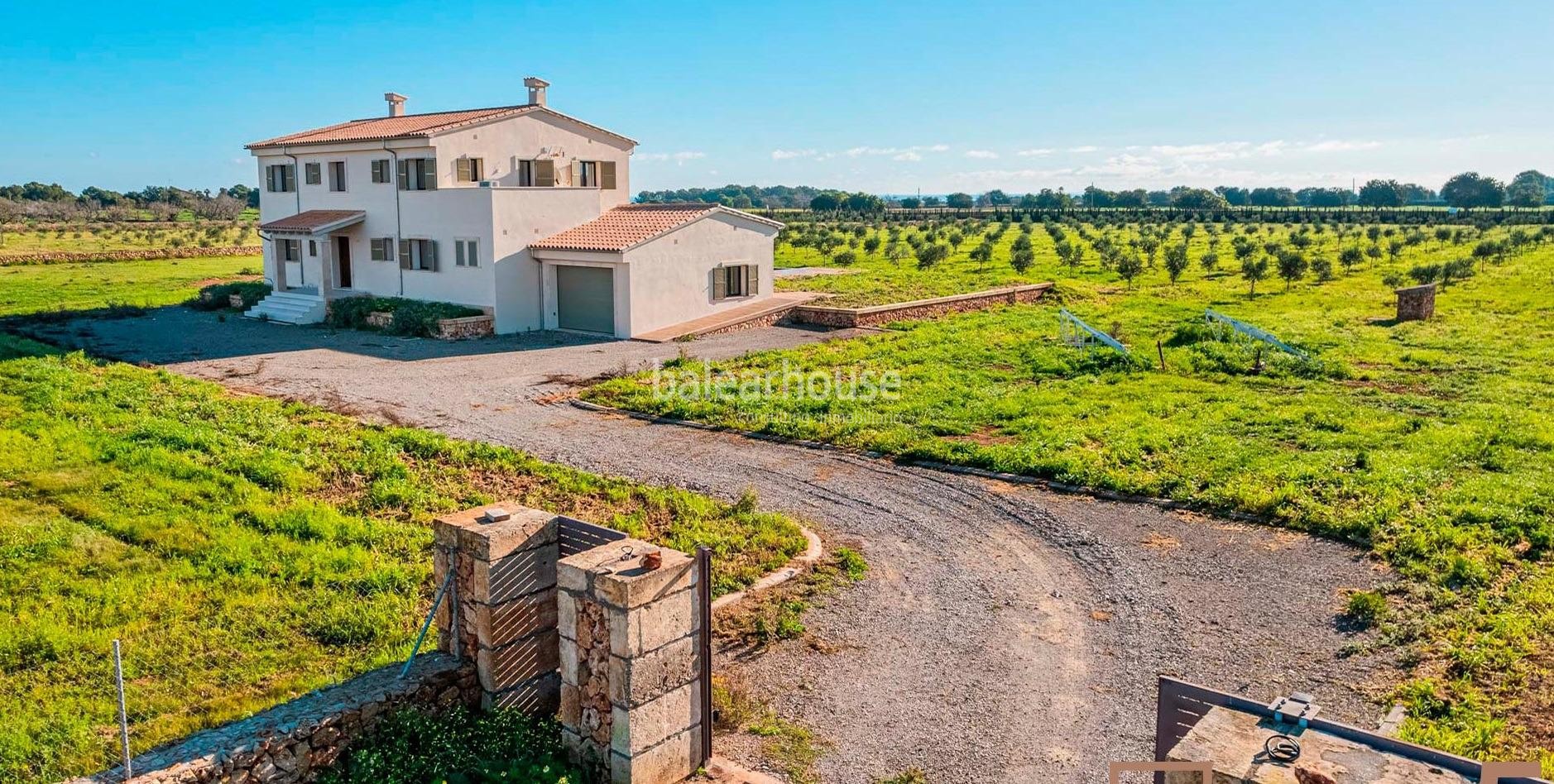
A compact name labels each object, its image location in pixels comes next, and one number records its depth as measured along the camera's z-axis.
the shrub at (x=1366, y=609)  9.78
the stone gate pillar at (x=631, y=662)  6.91
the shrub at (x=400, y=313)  28.31
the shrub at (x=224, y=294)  34.09
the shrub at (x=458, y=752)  7.12
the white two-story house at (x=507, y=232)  28.78
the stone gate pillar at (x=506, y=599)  7.90
